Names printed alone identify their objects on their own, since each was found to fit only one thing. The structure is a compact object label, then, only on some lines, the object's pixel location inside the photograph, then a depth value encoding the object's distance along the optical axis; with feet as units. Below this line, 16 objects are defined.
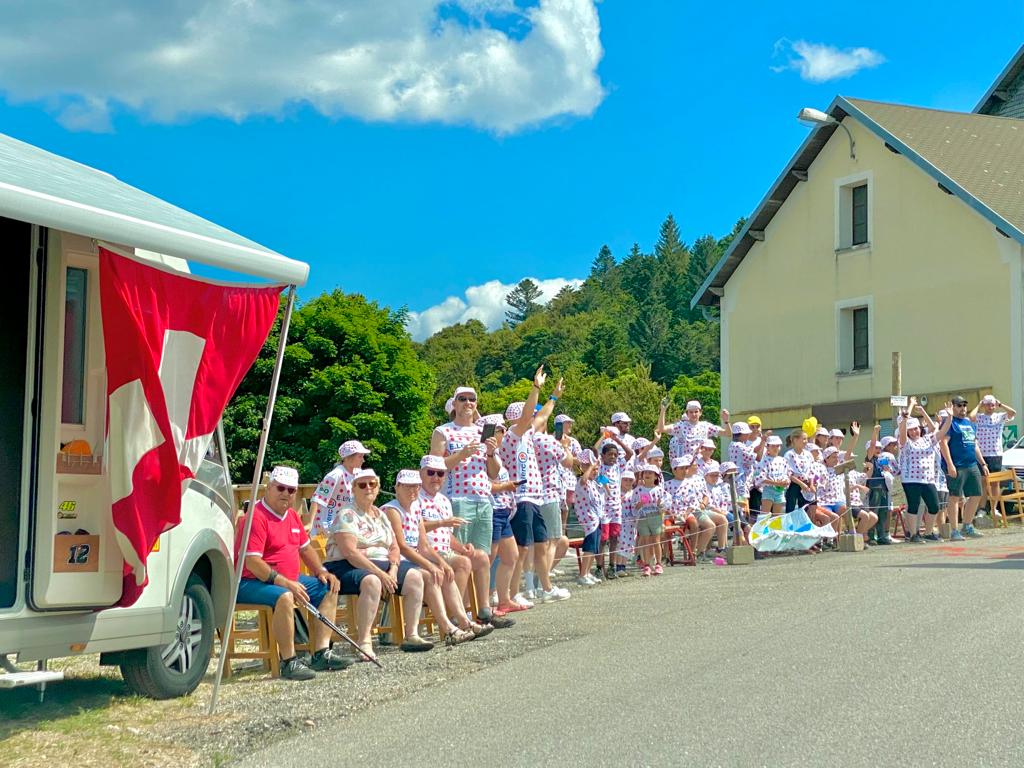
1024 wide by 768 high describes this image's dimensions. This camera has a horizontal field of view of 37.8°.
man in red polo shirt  34.32
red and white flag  26.43
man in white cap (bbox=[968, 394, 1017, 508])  76.43
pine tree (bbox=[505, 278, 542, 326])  621.72
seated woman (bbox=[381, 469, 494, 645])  38.91
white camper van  25.79
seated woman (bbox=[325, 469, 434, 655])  36.63
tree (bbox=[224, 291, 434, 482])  177.99
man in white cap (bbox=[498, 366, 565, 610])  46.96
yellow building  106.42
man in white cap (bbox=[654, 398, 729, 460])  66.44
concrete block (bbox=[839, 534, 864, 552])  65.51
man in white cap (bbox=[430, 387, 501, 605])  43.68
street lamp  108.58
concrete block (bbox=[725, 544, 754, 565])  60.95
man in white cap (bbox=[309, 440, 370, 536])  42.96
